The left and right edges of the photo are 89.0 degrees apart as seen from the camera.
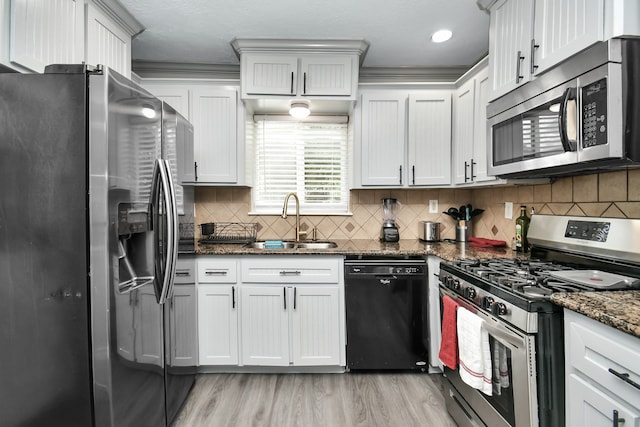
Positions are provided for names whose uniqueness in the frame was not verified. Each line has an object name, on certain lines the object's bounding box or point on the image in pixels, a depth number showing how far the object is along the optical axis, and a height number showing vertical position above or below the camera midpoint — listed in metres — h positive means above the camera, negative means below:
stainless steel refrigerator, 1.26 -0.13
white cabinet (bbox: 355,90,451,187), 2.77 +0.64
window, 3.13 +0.49
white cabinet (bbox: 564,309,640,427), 0.92 -0.50
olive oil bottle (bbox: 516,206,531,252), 2.26 -0.12
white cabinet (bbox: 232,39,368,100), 2.54 +1.14
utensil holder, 2.88 -0.16
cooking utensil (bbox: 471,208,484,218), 2.88 +0.02
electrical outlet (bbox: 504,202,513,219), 2.50 +0.03
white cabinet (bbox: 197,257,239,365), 2.37 -0.69
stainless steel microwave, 1.21 +0.42
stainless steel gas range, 1.21 -0.37
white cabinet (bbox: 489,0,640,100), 1.22 +0.82
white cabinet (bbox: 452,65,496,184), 2.33 +0.65
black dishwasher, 2.34 -0.71
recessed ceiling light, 2.38 +1.33
